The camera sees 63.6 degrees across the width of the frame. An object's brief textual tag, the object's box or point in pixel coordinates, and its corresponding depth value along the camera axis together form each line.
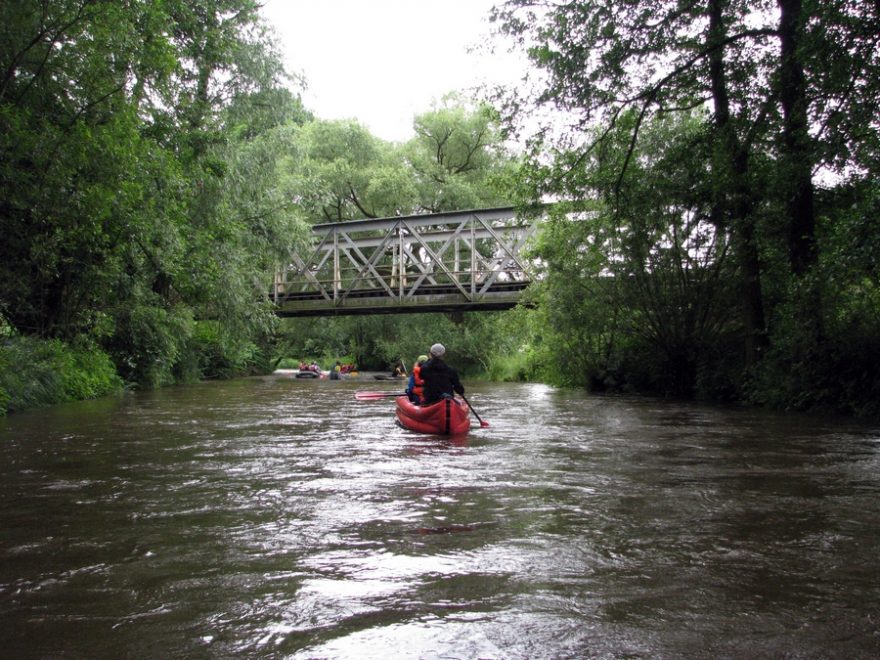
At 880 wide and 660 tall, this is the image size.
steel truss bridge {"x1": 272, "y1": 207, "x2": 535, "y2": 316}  28.36
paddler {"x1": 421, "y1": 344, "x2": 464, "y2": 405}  10.66
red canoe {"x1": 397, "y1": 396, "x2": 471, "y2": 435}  10.23
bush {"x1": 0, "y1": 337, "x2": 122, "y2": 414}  13.78
